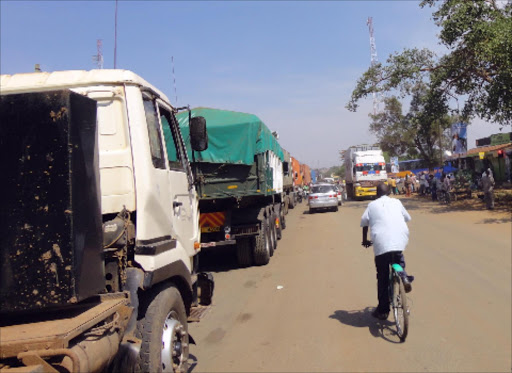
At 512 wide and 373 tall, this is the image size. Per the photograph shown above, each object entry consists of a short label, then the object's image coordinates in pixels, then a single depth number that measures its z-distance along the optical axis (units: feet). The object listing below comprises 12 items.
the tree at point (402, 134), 143.33
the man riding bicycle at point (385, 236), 17.63
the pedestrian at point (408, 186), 107.73
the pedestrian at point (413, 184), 115.75
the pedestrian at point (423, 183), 99.66
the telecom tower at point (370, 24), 258.61
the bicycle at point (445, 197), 74.44
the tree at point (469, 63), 53.67
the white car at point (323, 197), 77.66
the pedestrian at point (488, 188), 59.52
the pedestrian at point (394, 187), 101.27
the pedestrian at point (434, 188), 85.92
